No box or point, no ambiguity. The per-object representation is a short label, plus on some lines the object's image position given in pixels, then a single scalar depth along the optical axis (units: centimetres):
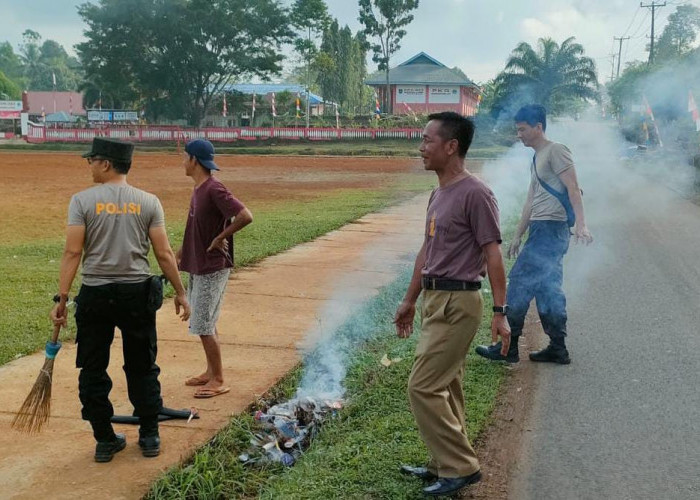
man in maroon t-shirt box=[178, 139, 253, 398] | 500
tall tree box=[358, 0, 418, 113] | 6269
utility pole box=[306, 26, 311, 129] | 6677
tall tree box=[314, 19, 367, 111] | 7525
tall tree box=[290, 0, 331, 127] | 5852
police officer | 405
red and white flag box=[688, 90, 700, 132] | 1905
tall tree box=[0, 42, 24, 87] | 14473
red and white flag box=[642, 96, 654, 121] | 2079
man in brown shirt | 366
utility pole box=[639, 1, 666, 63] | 3533
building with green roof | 5850
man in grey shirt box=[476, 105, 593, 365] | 600
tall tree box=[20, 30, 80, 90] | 13150
